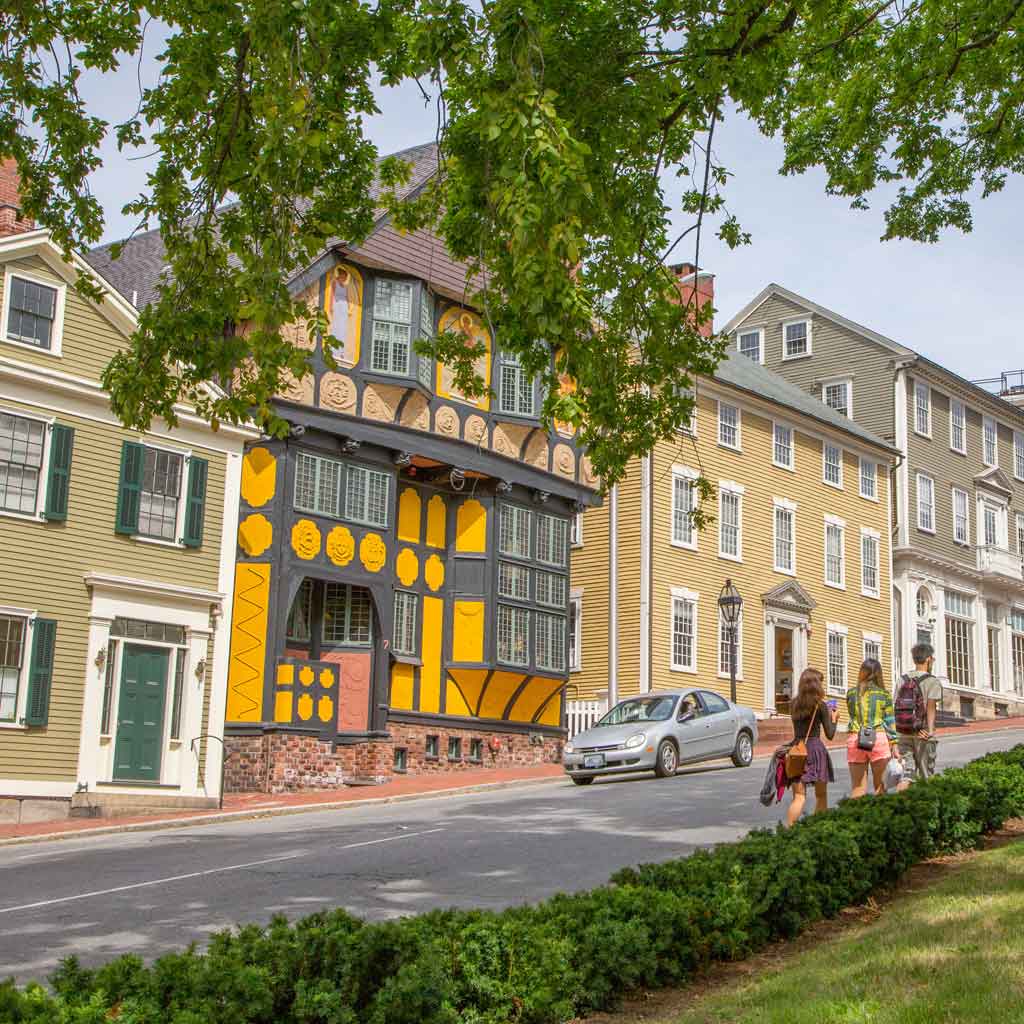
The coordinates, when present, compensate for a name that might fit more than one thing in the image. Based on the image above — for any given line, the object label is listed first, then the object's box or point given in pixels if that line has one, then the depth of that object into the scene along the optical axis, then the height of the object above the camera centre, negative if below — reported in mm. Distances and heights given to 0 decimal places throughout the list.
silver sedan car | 22812 +90
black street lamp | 29781 +3044
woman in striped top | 14508 +342
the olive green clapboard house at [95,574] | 20969 +2436
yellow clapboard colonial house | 34594 +5175
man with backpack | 15672 +477
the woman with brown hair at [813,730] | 13234 +175
